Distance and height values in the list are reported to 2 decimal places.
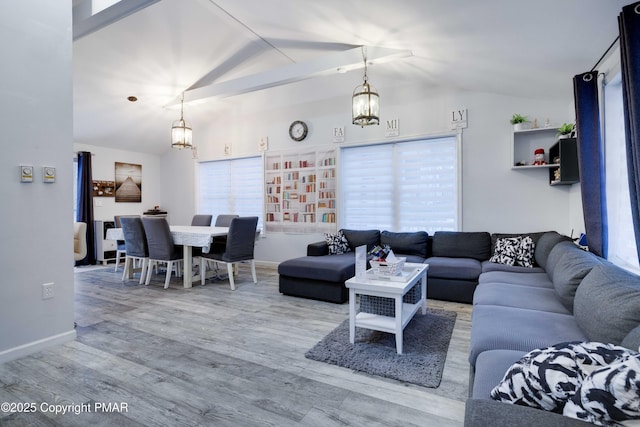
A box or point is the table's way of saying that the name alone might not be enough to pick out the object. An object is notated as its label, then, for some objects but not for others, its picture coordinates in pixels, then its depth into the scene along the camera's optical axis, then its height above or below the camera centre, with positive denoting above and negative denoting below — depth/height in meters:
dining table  4.12 -0.31
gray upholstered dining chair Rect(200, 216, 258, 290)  4.21 -0.44
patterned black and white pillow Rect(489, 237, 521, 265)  3.56 -0.45
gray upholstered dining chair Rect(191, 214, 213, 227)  5.87 -0.07
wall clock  5.41 +1.47
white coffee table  2.35 -0.66
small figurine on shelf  3.81 +0.66
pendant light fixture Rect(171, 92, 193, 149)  4.59 +1.19
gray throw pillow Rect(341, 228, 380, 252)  4.63 -0.35
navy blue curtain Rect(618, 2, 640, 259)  1.64 +0.67
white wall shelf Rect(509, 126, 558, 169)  3.86 +0.86
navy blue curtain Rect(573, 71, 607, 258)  2.58 +0.42
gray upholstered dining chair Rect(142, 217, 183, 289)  4.25 -0.36
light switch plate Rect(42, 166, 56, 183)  2.48 +0.36
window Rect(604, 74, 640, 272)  2.37 +0.20
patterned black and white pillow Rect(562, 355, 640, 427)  0.74 -0.45
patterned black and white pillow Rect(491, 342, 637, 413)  0.88 -0.47
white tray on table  2.61 -0.54
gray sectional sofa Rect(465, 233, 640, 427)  0.99 -0.62
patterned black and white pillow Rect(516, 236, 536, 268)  3.44 -0.46
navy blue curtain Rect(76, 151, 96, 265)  5.99 +0.41
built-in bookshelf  5.26 +0.42
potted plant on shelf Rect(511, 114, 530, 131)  3.85 +1.10
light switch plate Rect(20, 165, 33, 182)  2.36 +0.35
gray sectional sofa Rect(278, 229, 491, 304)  3.56 -0.60
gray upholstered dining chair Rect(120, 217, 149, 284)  4.48 -0.33
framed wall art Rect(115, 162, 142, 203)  6.67 +0.76
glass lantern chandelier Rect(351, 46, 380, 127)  3.15 +1.08
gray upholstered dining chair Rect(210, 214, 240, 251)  5.05 -0.10
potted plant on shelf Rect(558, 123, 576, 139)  3.26 +0.85
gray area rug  2.08 -1.04
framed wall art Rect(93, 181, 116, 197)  6.28 +0.60
